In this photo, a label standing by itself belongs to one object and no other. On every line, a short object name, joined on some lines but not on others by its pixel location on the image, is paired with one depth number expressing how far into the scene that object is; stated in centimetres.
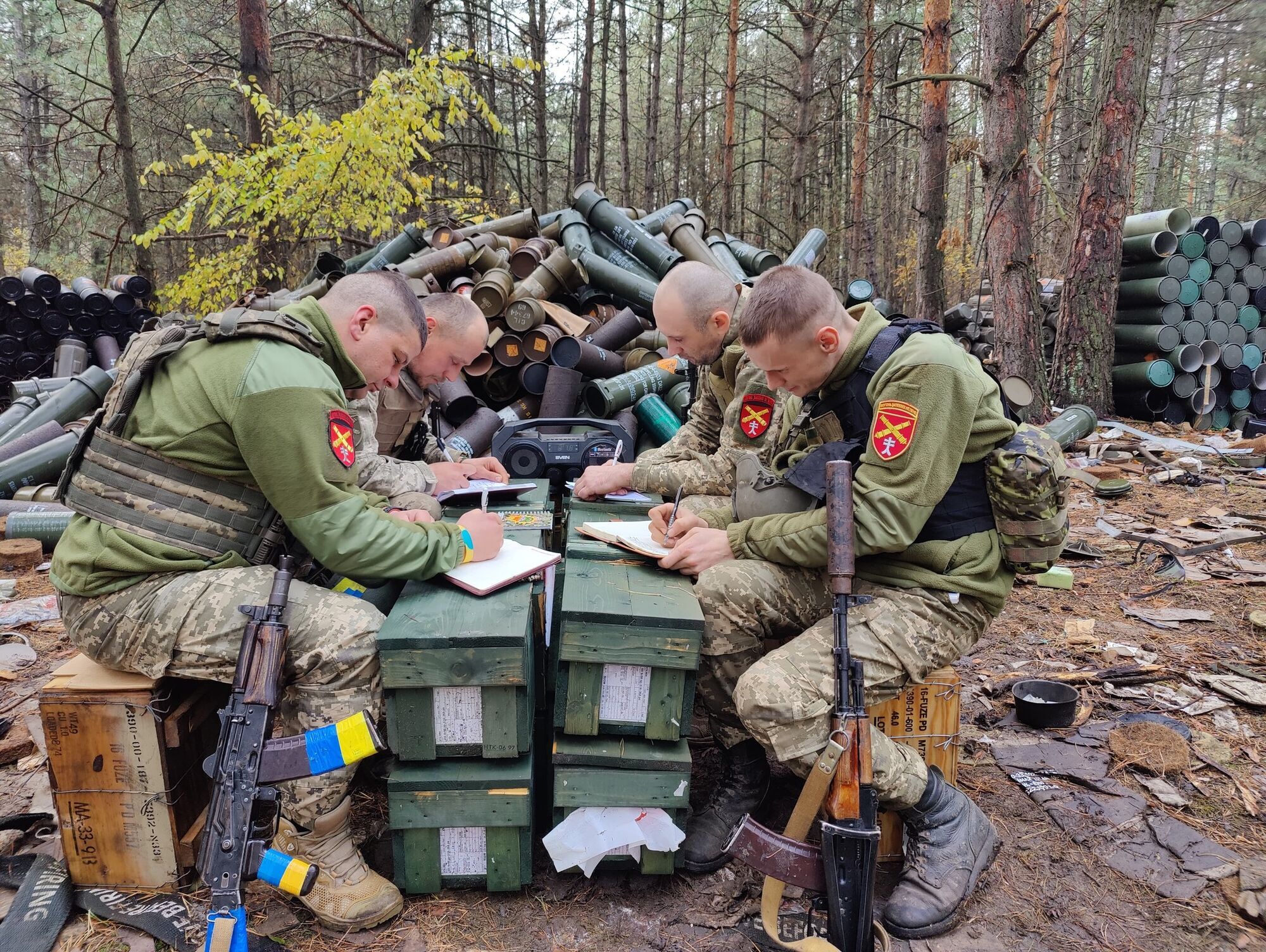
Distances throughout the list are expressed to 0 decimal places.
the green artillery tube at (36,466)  653
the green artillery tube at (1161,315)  933
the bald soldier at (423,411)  380
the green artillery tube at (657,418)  600
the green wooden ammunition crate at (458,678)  234
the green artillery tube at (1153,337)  927
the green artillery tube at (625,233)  817
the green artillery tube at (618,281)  753
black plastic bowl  346
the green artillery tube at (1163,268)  924
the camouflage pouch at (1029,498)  253
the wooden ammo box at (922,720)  272
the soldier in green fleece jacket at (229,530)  239
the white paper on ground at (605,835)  249
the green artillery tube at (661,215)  973
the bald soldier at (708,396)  375
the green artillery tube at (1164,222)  923
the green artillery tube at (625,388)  615
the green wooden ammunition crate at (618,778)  249
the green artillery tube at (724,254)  874
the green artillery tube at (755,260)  935
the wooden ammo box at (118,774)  242
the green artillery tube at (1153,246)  916
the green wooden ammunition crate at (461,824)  243
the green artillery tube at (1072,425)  786
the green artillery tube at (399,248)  834
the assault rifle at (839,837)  215
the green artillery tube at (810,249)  970
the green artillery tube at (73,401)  734
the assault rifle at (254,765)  193
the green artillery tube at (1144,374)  923
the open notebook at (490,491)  391
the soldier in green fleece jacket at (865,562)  246
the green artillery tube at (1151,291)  921
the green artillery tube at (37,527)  589
